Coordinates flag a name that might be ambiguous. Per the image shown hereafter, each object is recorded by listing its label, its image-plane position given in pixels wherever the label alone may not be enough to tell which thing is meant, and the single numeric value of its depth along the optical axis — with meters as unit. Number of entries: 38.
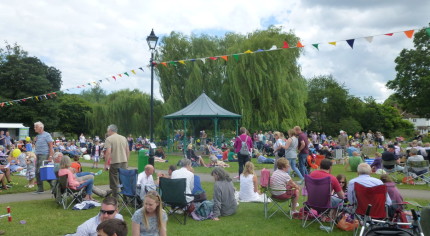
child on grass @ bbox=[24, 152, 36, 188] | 11.29
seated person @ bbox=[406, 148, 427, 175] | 11.34
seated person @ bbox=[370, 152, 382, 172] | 13.74
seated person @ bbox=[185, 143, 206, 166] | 17.10
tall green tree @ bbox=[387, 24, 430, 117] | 38.16
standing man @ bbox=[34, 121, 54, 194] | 9.85
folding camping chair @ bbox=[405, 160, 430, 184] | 11.27
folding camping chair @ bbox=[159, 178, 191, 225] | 6.90
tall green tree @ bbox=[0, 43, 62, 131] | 44.81
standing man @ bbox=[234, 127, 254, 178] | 11.52
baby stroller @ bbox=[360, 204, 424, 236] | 4.06
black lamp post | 11.14
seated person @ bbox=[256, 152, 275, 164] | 18.59
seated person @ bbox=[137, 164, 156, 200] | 7.59
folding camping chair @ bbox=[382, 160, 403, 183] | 11.90
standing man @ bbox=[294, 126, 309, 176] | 11.21
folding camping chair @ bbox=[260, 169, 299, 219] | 7.25
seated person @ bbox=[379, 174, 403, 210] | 6.06
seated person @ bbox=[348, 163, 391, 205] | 5.98
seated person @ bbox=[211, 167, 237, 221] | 7.47
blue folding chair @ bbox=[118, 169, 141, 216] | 7.58
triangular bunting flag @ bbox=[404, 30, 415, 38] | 9.10
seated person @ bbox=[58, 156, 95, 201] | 8.14
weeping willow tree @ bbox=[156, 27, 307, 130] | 28.61
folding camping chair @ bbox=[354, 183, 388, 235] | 5.56
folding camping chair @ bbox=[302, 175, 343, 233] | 6.17
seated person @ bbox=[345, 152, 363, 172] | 14.55
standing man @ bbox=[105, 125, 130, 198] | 8.30
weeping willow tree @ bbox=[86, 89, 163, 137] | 34.50
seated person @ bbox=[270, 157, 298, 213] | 7.17
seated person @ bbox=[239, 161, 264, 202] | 8.80
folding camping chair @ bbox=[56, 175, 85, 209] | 8.13
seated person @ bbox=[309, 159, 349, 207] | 6.27
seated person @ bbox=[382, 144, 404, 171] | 11.84
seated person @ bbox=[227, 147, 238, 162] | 19.20
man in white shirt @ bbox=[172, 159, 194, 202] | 7.59
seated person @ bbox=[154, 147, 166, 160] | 19.73
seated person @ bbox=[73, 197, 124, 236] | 3.91
